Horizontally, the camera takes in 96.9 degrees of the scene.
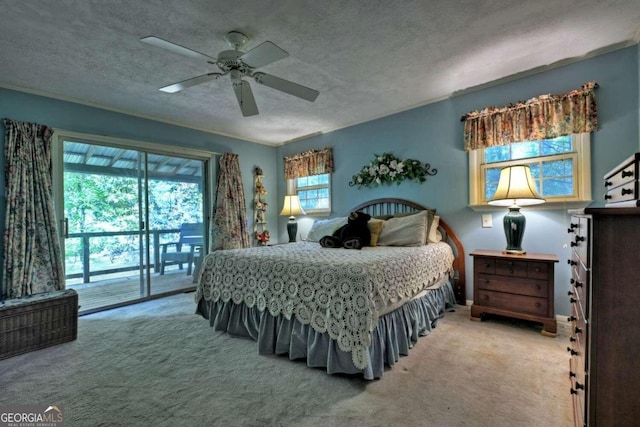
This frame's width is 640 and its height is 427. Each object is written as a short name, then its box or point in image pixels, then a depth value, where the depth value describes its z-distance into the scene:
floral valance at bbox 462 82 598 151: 2.54
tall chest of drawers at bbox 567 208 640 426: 1.00
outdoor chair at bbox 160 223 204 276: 4.25
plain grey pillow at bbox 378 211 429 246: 3.06
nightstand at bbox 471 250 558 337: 2.46
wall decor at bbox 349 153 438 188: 3.65
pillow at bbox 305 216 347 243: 3.66
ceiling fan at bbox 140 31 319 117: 1.90
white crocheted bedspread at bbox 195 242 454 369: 1.81
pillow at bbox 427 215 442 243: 3.21
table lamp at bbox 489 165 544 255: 2.57
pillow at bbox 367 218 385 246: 3.23
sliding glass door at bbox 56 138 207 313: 3.45
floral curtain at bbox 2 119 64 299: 2.87
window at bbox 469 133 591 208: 2.62
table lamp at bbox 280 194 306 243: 4.76
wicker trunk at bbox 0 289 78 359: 2.30
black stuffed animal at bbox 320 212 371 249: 2.97
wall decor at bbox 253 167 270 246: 5.18
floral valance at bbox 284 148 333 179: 4.65
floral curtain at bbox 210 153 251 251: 4.60
